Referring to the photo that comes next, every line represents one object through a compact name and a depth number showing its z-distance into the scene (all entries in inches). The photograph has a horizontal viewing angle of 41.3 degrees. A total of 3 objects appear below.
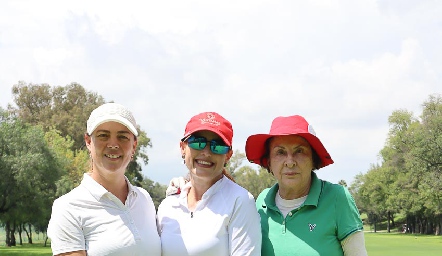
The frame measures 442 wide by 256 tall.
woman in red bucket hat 184.7
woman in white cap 164.1
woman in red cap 173.2
